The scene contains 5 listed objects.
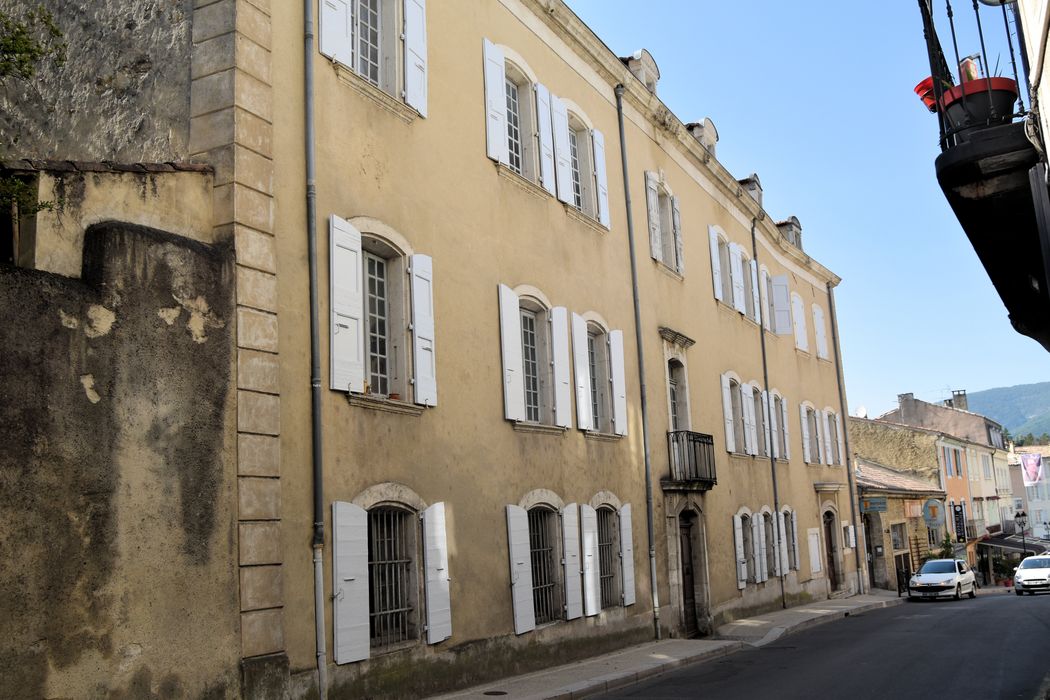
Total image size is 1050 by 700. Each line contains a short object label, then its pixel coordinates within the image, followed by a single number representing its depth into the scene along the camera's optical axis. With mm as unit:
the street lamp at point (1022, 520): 53412
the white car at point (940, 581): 29359
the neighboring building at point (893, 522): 35812
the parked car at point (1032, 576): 32812
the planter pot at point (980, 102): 6008
